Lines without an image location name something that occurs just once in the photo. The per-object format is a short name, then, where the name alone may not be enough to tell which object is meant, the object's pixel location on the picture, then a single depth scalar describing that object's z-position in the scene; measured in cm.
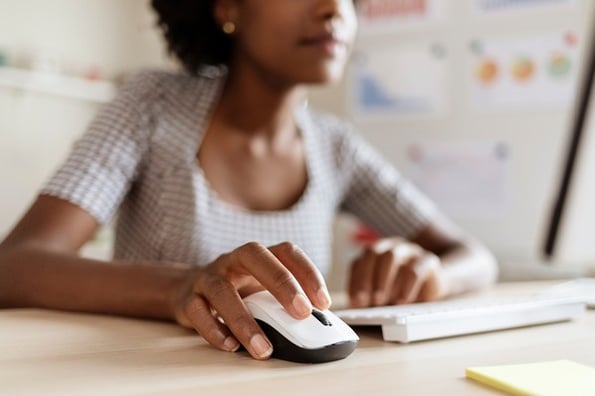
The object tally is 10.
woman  81
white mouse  54
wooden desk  48
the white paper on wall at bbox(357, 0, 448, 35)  182
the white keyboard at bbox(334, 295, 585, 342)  64
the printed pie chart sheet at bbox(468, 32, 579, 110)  162
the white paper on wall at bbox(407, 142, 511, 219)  172
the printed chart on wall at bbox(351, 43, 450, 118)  182
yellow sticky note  45
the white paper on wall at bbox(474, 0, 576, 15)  162
